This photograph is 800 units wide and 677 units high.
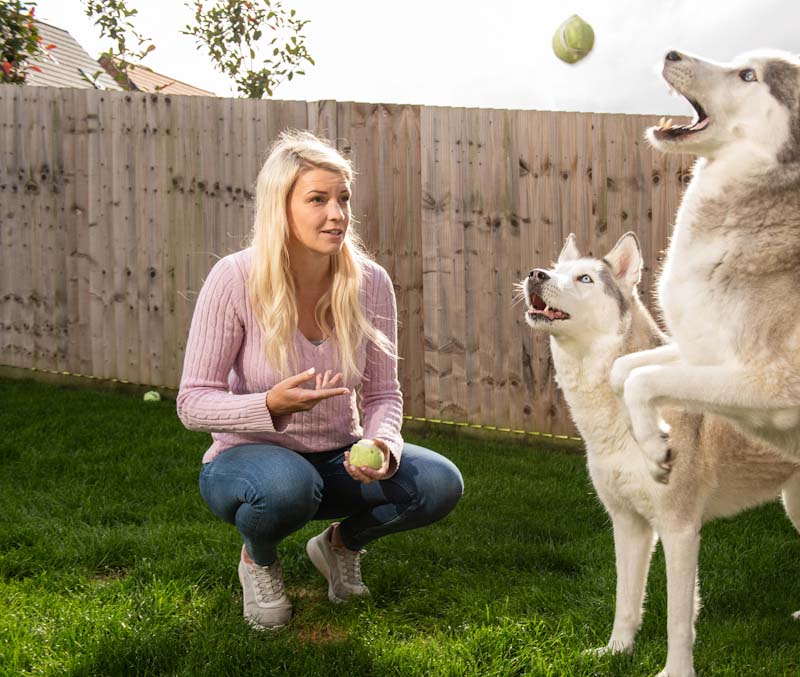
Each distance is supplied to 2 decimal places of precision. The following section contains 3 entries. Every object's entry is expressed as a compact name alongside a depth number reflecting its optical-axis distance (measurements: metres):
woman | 2.96
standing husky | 2.64
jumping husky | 2.05
